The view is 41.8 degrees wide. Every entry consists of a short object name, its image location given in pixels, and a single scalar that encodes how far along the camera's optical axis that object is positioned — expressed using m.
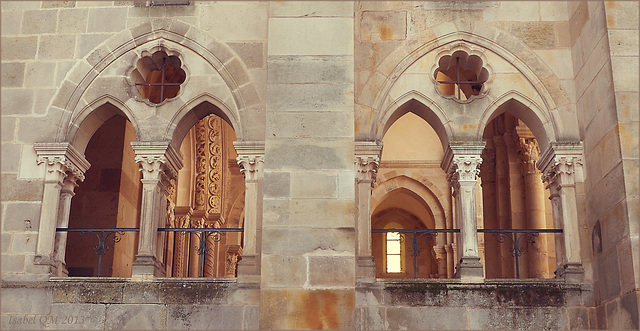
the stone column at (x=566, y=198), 8.81
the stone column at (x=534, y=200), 12.05
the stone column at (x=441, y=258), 14.05
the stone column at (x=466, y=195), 8.82
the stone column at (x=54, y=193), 8.96
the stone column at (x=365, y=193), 8.84
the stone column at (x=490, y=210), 13.02
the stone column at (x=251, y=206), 8.77
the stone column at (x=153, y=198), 8.99
